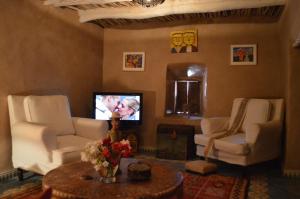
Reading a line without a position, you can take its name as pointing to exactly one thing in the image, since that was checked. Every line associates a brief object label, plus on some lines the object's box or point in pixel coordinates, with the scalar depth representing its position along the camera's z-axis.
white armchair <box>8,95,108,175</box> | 3.00
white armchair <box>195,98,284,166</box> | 3.66
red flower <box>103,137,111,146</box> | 2.17
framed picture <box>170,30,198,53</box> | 5.09
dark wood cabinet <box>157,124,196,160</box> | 4.59
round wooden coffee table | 1.91
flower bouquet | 2.14
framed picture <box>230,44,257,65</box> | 4.78
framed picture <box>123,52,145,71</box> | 5.43
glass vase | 2.17
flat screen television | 4.88
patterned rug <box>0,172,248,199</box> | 2.96
